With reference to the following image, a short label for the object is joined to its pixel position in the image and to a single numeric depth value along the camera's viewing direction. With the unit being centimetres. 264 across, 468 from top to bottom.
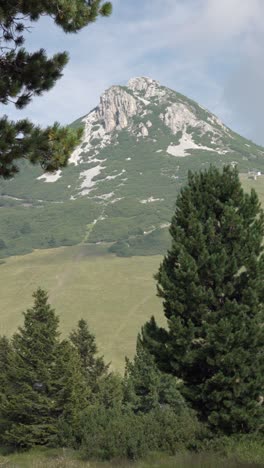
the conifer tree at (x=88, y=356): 5994
